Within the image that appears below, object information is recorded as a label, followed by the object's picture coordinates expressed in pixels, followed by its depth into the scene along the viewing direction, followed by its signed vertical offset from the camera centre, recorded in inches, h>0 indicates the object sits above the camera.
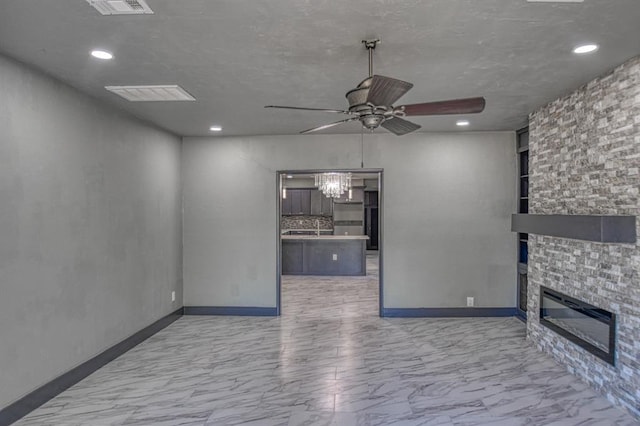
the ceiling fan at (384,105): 87.2 +26.5
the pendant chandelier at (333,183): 336.5 +24.4
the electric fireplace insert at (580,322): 122.3 -38.9
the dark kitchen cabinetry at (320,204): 486.3 +8.8
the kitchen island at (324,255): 352.5 -39.9
